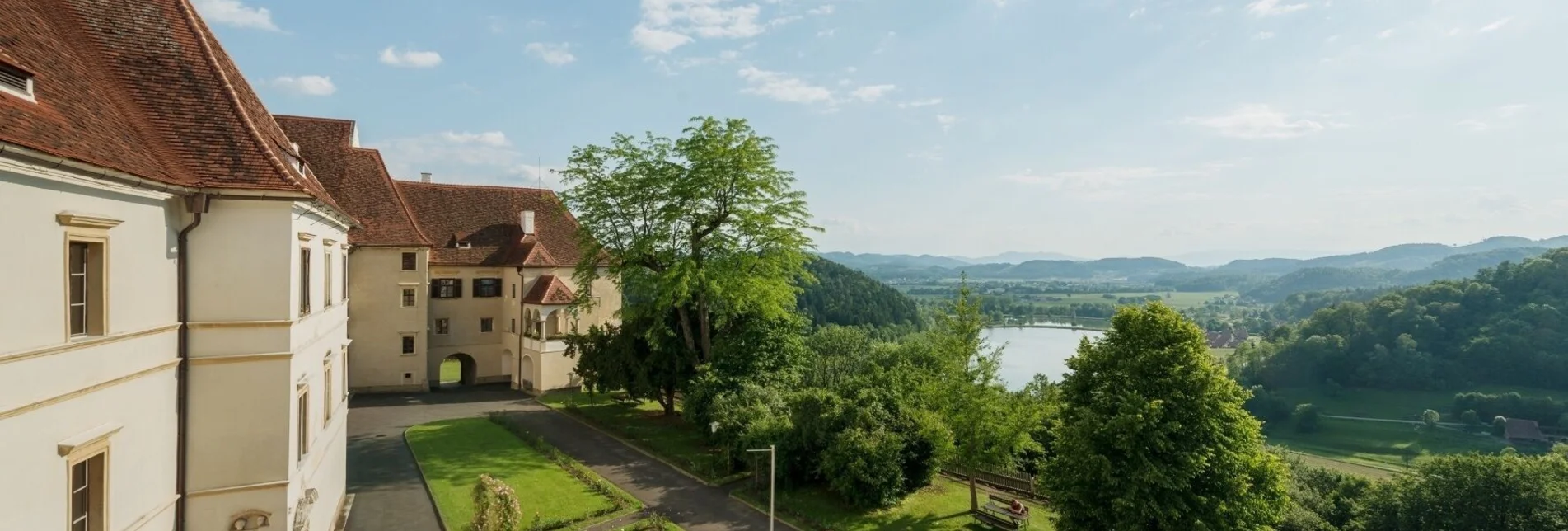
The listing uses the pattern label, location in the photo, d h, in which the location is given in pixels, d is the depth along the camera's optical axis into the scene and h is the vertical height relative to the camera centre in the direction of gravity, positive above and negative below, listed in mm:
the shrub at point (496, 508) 15247 -5115
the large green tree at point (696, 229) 27953 +1759
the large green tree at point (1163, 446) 15227 -3949
